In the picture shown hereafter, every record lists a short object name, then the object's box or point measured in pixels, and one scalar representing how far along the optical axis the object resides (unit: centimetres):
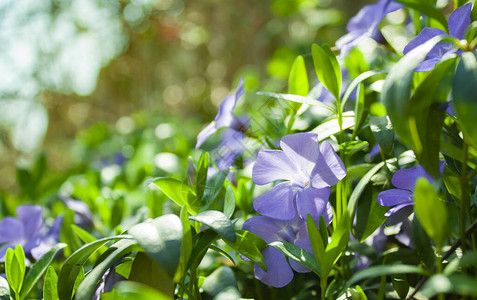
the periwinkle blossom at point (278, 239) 27
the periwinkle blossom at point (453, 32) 27
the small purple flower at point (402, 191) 27
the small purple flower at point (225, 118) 32
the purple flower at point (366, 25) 32
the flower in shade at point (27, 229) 34
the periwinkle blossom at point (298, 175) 27
